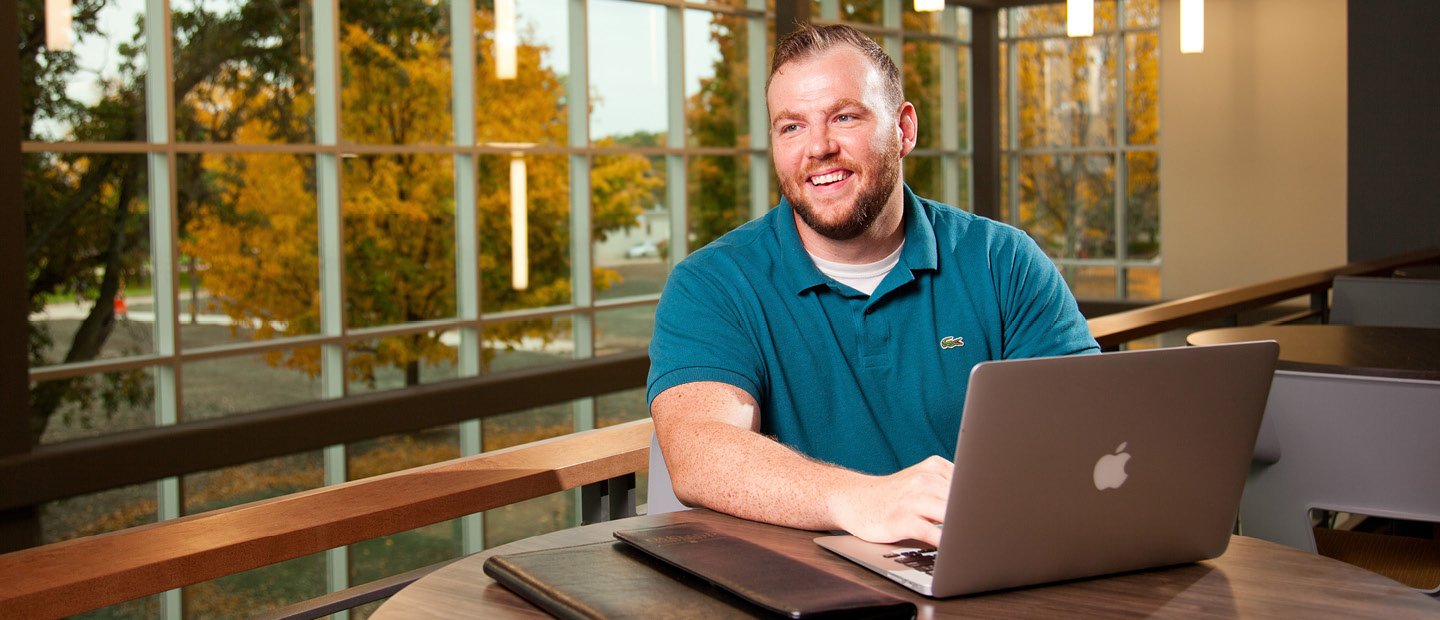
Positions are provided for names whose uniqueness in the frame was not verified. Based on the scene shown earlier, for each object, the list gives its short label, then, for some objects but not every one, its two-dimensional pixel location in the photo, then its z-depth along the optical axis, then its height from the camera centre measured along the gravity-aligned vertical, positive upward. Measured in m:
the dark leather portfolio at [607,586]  1.06 -0.31
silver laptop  1.07 -0.22
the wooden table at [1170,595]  1.12 -0.34
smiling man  1.74 -0.11
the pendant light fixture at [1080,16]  6.32 +1.01
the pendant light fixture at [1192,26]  6.78 +1.04
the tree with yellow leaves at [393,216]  7.34 +0.12
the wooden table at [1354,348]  2.36 -0.27
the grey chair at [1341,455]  2.12 -0.40
